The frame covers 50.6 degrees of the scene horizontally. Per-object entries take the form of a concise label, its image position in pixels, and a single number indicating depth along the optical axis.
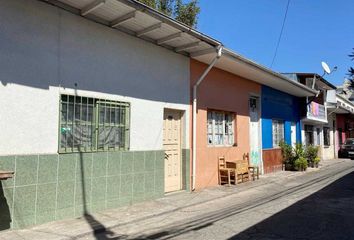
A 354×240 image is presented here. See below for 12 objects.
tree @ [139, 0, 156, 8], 19.91
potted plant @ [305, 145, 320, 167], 19.66
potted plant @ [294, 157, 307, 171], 17.81
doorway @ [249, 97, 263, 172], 15.48
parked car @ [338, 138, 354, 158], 29.70
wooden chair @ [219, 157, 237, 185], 12.36
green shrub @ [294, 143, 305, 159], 18.25
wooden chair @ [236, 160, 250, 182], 12.63
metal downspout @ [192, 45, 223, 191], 10.98
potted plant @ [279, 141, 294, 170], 18.20
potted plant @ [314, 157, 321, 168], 19.88
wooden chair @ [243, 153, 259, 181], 13.84
